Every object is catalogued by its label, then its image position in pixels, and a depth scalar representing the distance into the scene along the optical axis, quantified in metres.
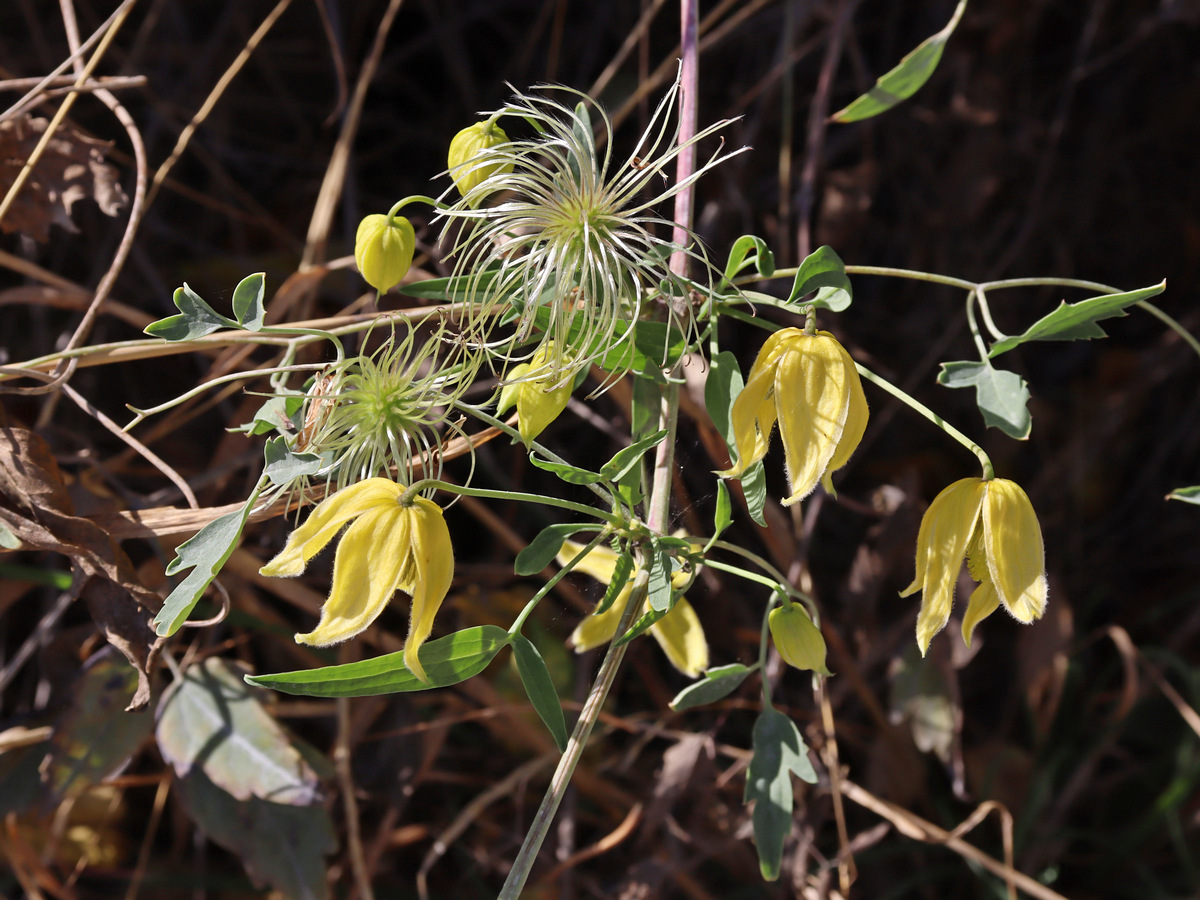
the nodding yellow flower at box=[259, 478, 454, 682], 0.43
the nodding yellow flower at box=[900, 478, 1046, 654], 0.45
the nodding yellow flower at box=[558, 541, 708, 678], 0.50
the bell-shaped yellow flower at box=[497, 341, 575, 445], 0.45
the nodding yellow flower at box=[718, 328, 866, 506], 0.44
